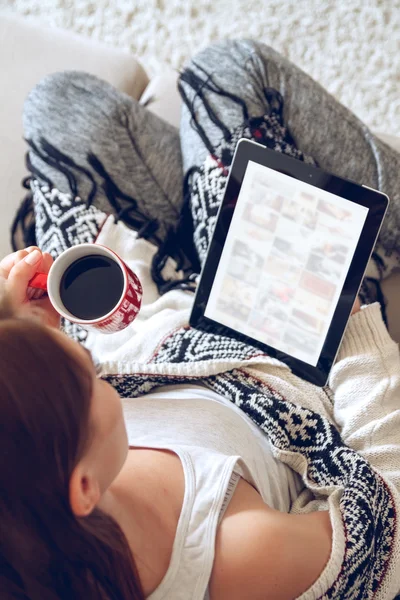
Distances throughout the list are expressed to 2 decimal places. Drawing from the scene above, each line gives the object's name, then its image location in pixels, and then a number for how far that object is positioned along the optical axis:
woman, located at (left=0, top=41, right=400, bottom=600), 0.46
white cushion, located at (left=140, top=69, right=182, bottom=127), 1.01
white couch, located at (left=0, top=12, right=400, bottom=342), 0.96
